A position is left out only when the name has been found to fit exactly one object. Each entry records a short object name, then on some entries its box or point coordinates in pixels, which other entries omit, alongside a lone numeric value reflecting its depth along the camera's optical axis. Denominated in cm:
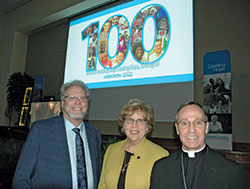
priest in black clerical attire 129
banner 242
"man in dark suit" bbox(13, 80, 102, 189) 159
